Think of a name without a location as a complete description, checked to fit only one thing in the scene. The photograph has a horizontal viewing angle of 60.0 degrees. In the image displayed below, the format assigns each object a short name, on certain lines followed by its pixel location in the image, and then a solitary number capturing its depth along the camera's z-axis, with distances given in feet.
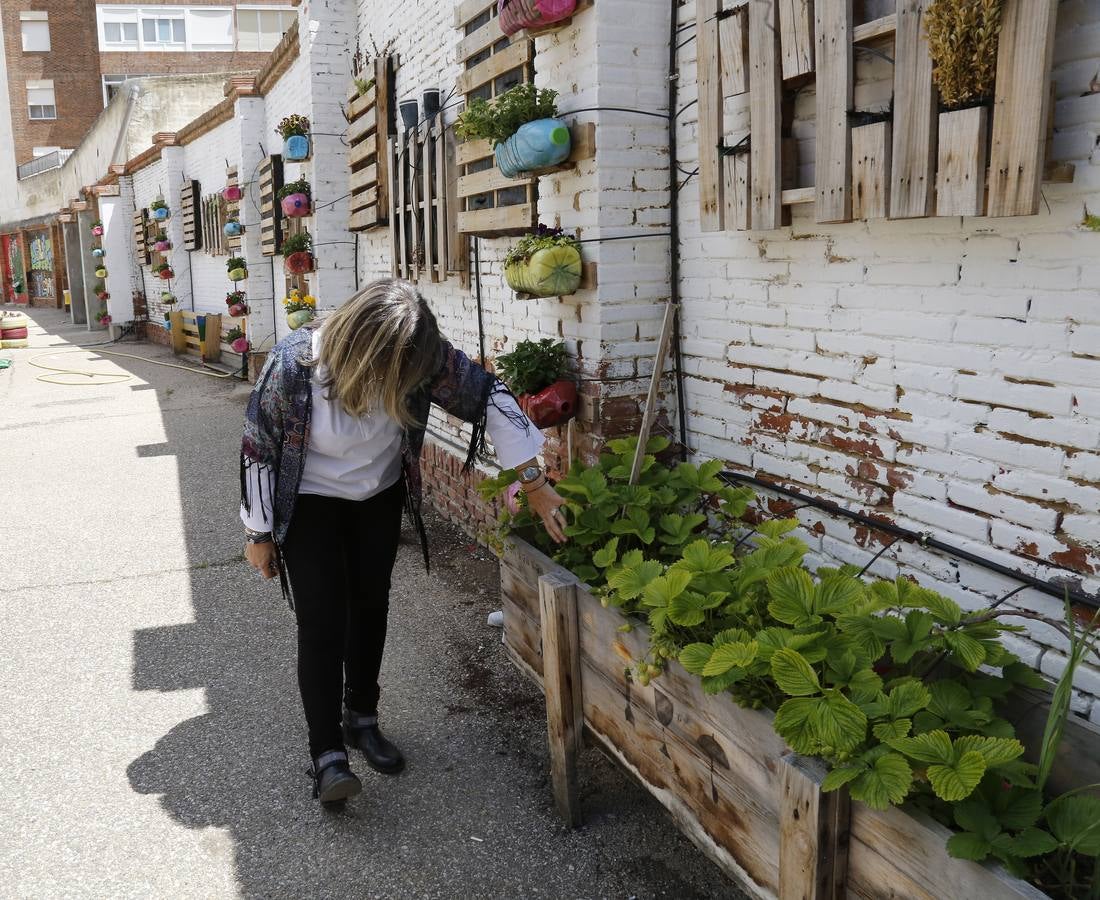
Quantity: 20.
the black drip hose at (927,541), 8.29
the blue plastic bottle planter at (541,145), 12.92
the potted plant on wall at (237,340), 41.22
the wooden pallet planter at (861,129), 7.51
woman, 8.95
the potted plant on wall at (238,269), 40.65
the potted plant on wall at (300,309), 30.71
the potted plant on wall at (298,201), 28.84
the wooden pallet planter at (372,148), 22.84
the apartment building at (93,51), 112.47
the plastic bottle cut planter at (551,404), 13.42
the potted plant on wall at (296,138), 28.71
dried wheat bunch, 7.56
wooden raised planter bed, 5.59
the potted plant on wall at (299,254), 29.22
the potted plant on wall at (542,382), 13.44
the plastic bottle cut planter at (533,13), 12.69
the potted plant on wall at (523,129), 12.98
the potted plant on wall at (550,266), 13.01
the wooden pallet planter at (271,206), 34.65
